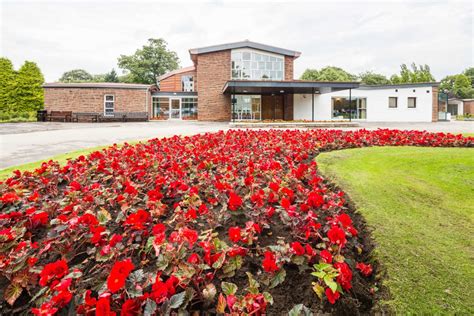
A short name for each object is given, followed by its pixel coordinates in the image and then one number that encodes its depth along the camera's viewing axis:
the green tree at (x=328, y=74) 52.59
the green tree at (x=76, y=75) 68.06
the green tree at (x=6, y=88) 33.81
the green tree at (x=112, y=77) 56.28
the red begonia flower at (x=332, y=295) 1.50
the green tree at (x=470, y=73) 76.86
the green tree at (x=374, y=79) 57.76
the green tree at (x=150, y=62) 50.28
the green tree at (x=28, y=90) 34.38
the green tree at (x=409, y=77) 41.44
